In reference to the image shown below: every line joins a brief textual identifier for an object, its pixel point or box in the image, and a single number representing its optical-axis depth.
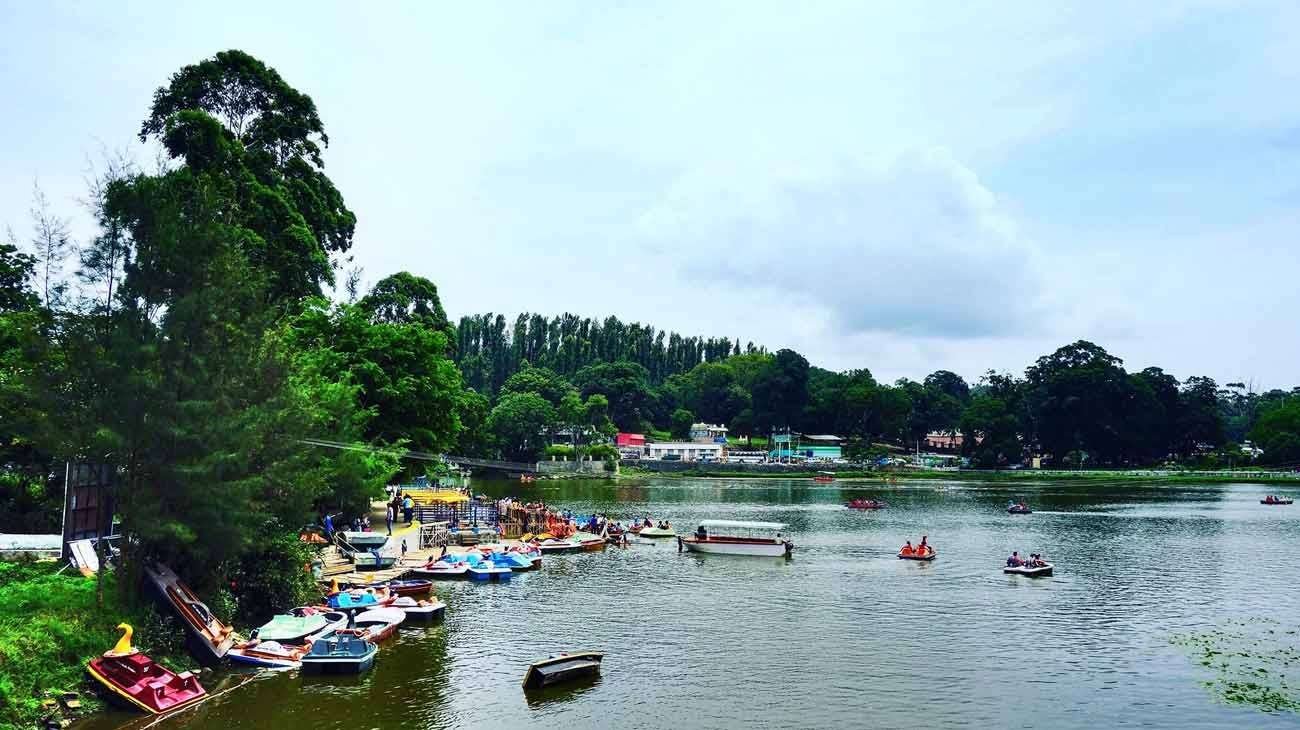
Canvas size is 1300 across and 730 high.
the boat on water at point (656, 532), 73.62
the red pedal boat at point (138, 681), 24.67
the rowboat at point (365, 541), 51.69
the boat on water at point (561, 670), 29.47
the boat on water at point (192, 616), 29.16
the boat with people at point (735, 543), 63.38
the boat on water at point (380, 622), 34.69
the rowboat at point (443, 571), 48.28
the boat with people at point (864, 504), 104.56
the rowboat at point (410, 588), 42.50
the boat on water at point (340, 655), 29.80
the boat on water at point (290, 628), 32.16
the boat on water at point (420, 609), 38.44
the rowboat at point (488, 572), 49.38
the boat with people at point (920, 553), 61.41
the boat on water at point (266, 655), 29.89
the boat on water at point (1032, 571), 54.69
